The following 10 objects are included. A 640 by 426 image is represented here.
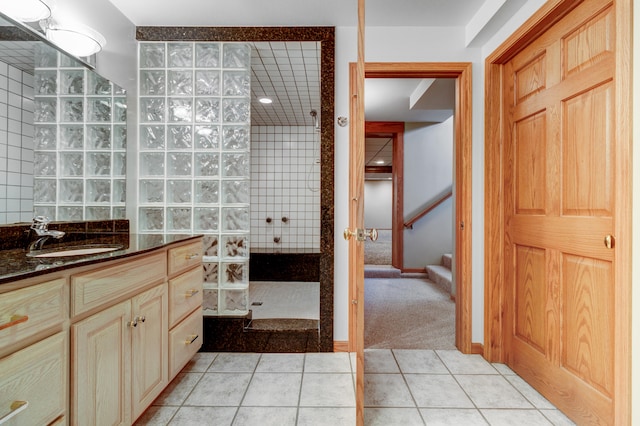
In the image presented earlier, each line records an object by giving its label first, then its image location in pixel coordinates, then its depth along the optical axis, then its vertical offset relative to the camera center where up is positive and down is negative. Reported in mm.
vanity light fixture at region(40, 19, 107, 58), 1571 +879
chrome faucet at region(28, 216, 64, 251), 1353 -89
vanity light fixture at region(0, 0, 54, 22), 1363 +864
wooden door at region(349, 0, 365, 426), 1225 -4
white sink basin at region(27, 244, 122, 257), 1305 -165
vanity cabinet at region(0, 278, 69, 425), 799 -377
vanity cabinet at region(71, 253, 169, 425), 1035 -490
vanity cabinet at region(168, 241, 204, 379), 1626 -491
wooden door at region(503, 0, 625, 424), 1295 +17
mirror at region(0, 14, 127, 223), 1380 +388
